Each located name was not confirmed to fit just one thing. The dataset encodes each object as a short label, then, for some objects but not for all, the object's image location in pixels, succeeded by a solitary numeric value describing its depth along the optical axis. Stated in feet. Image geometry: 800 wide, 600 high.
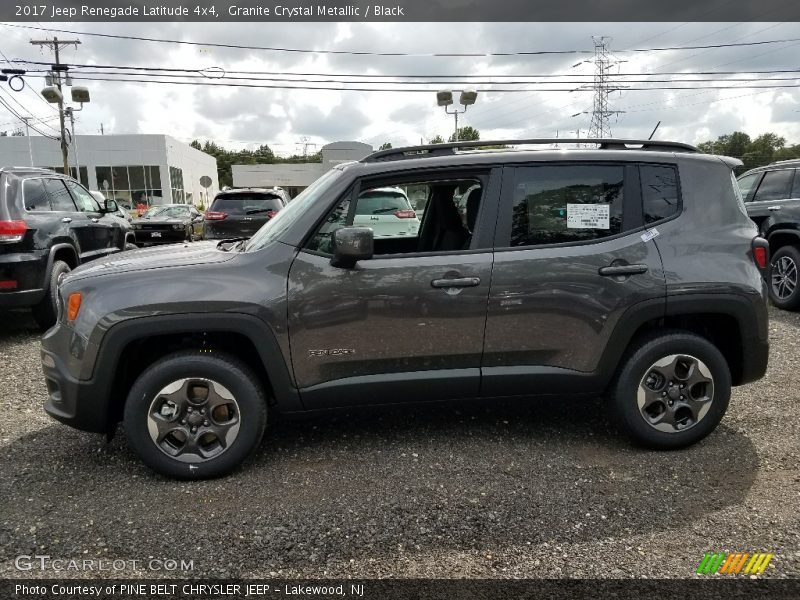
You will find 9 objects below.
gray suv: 10.32
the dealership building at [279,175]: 211.61
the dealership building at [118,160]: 146.82
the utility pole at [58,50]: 82.14
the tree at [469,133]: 201.89
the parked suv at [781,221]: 24.45
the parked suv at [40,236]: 19.52
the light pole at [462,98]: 76.74
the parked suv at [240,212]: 36.40
